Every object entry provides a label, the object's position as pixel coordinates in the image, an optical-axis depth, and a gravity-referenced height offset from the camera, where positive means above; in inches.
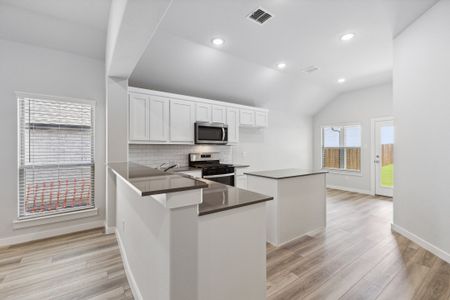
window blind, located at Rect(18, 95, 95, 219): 111.2 -3.2
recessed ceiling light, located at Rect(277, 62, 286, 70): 164.7 +69.9
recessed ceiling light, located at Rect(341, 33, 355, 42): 121.8 +69.6
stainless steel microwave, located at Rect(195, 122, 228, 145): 159.3 +13.9
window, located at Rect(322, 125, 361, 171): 236.9 +3.0
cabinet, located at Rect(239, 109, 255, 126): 190.5 +31.5
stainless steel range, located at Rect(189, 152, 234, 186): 154.4 -13.5
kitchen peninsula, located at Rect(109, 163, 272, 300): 42.6 -22.5
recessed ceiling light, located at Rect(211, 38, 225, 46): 125.3 +68.5
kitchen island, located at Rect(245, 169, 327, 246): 104.2 -28.5
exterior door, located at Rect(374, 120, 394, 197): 210.4 -8.9
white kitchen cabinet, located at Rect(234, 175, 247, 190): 176.4 -27.7
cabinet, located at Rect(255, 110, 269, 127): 203.9 +32.2
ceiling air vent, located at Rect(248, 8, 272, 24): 99.4 +68.3
